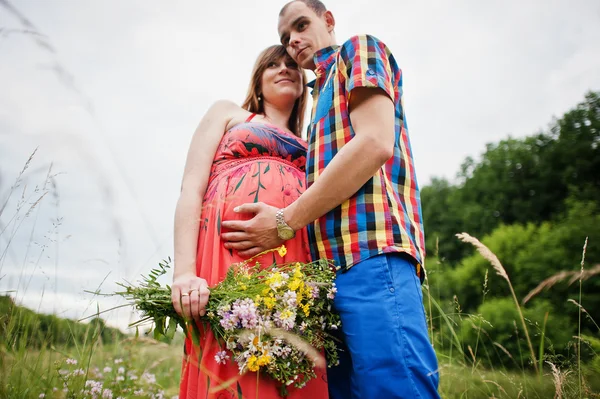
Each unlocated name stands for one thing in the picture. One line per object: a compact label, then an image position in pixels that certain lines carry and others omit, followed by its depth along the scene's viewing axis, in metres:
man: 1.50
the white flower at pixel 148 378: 2.61
